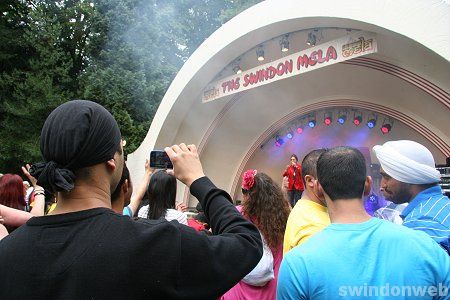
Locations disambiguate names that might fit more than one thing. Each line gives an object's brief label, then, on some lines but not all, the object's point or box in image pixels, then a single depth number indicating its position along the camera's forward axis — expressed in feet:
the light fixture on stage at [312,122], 34.37
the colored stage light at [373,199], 23.10
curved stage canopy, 20.51
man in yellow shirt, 7.56
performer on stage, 29.25
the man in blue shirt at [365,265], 5.24
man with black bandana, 3.59
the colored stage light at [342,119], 32.86
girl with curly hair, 9.26
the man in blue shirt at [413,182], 7.70
